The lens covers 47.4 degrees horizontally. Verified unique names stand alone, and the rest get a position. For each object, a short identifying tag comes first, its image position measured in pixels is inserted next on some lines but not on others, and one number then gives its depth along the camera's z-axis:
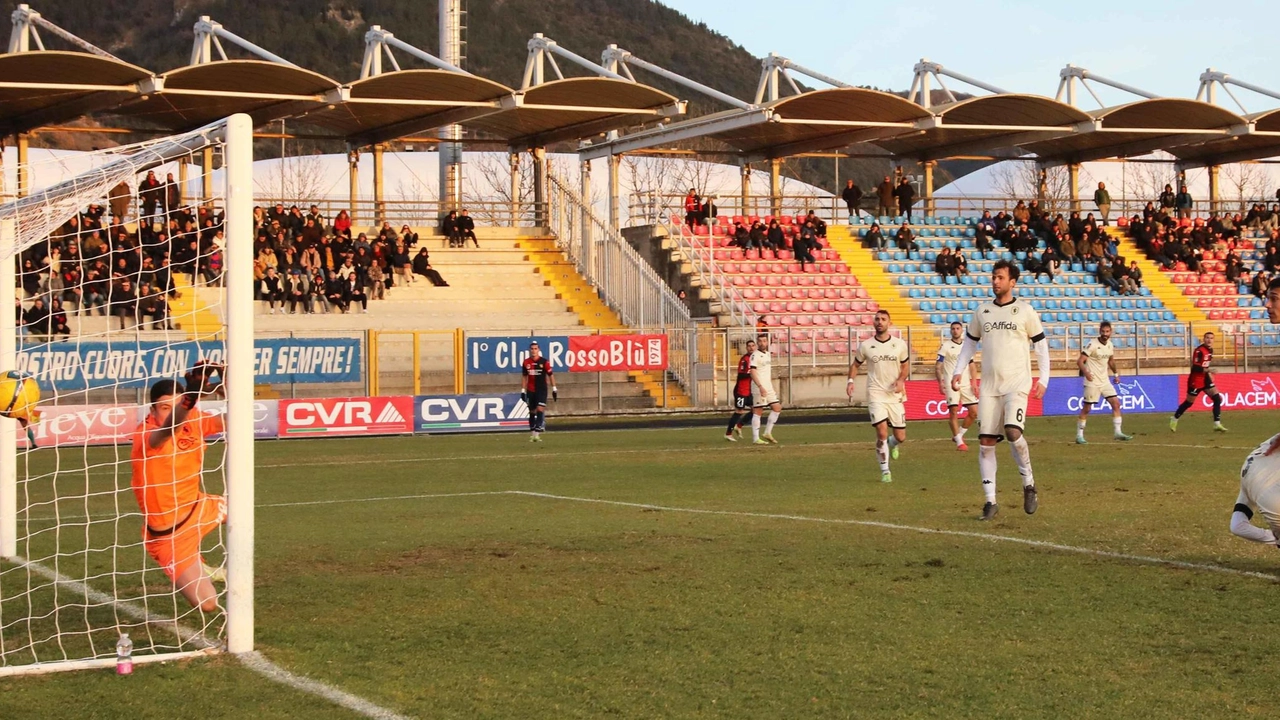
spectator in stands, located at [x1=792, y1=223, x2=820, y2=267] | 42.25
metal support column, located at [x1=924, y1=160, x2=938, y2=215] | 48.25
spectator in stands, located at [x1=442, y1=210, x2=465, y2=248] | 42.28
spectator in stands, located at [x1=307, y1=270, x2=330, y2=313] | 36.44
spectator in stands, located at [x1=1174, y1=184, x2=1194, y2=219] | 50.69
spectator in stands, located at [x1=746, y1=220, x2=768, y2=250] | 42.34
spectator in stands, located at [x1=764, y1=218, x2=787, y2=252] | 42.84
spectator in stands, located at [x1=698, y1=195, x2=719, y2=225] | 41.44
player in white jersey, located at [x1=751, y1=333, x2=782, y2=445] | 25.89
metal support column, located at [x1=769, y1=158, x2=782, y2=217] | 45.81
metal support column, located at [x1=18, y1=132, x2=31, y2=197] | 37.88
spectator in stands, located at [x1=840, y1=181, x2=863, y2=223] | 45.91
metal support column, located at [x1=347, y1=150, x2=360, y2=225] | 42.31
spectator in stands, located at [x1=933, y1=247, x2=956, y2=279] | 43.66
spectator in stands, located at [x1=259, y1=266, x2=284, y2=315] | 35.62
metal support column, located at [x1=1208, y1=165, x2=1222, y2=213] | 51.66
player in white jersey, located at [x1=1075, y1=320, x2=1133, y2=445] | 26.00
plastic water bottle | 7.74
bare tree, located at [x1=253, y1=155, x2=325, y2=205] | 72.44
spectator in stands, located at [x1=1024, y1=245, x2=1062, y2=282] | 44.72
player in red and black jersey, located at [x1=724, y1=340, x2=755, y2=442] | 26.67
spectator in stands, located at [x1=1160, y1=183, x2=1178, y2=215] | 50.97
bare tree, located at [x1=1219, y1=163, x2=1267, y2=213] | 85.38
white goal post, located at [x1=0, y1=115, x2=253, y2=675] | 8.30
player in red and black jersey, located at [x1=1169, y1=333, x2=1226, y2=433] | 27.47
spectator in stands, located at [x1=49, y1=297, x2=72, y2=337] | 27.57
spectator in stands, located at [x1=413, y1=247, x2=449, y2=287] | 39.41
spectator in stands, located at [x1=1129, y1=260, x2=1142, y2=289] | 45.22
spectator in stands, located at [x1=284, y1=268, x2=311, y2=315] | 35.94
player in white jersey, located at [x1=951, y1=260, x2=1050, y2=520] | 13.45
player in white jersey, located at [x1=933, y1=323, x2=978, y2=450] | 25.19
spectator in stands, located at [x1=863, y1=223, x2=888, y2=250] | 45.12
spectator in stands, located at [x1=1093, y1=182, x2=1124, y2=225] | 48.14
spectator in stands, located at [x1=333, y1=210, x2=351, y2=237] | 38.78
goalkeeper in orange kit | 9.18
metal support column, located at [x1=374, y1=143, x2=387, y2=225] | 42.41
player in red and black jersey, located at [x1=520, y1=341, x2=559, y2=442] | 27.89
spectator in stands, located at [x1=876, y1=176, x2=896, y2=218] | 46.56
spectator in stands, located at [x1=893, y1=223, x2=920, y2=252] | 45.06
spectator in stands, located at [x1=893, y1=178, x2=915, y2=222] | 46.28
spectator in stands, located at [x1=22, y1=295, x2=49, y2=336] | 26.92
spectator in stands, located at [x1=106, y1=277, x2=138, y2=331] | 25.14
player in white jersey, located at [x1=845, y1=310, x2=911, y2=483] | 18.86
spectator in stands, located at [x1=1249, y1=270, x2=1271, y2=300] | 44.84
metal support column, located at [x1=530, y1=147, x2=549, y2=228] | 44.44
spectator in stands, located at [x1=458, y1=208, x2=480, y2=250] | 42.18
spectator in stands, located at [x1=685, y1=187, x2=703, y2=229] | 42.72
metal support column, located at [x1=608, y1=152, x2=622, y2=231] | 43.25
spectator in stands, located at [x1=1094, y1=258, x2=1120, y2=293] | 44.97
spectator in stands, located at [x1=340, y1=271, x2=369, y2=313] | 36.69
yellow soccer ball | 8.80
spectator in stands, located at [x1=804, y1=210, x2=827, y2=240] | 43.84
